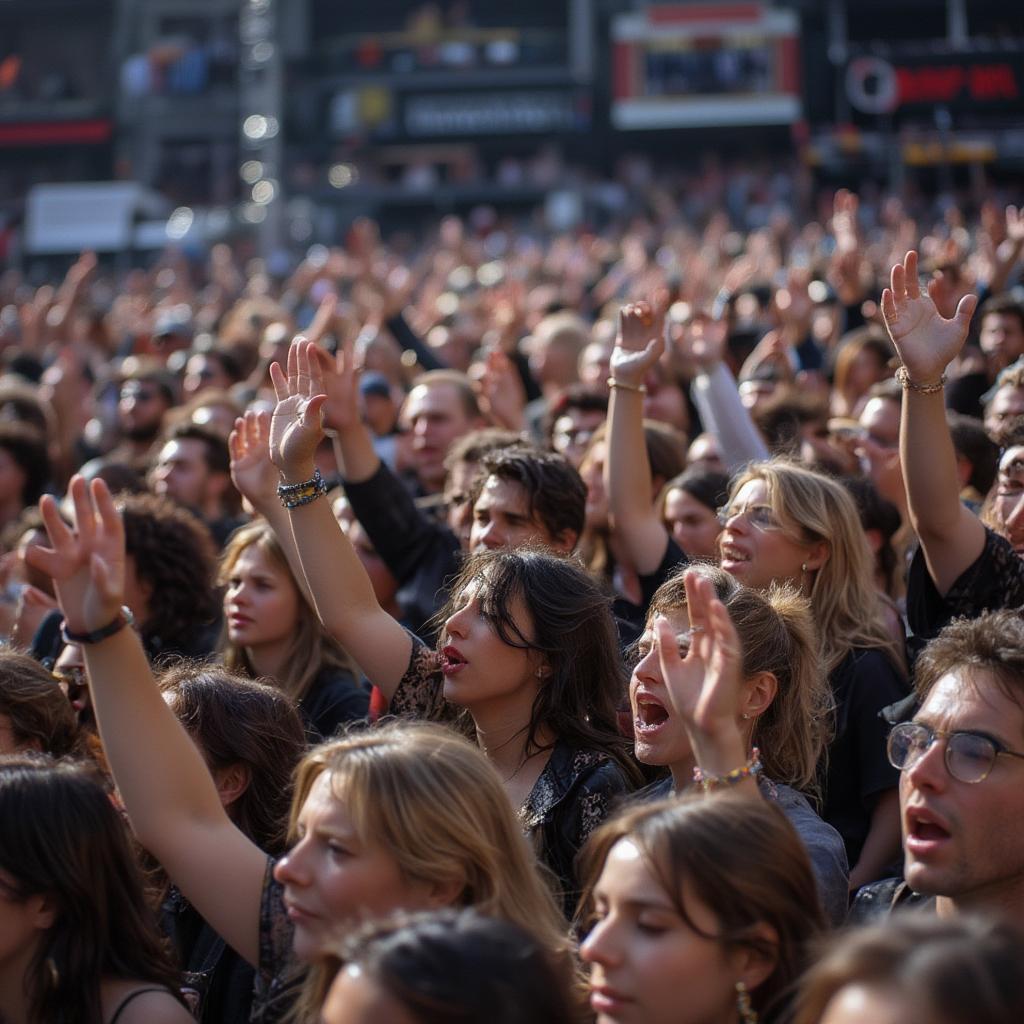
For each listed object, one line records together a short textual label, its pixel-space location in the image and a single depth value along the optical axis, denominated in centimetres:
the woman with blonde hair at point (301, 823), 252
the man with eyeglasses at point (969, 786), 260
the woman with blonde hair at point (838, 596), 379
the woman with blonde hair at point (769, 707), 295
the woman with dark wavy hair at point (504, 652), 342
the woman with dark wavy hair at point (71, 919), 261
